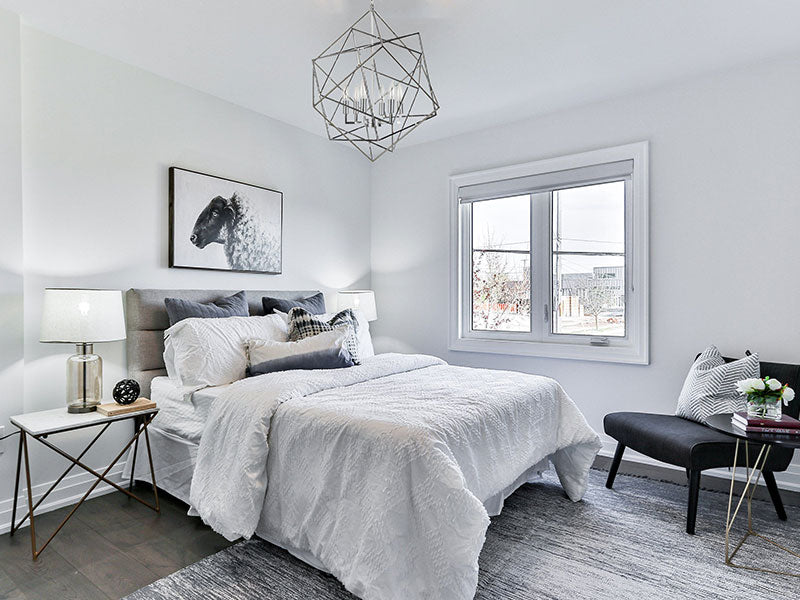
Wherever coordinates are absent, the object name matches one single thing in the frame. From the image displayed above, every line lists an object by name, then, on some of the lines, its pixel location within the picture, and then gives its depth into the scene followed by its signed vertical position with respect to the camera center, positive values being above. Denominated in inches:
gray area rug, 74.1 -43.9
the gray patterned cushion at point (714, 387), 103.7 -19.3
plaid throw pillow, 122.0 -7.8
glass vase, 83.0 -18.8
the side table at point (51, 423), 85.4 -23.5
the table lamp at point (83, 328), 92.9 -6.4
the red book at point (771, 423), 80.6 -20.5
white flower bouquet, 83.1 -16.6
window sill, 135.6 -15.9
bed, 64.5 -26.3
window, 137.0 +12.1
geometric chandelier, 85.0 +54.8
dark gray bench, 91.0 -28.5
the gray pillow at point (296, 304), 137.9 -2.5
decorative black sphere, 97.9 -19.4
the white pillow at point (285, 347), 108.5 -11.5
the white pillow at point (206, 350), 103.1 -12.0
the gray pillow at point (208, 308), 114.3 -3.2
